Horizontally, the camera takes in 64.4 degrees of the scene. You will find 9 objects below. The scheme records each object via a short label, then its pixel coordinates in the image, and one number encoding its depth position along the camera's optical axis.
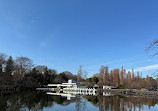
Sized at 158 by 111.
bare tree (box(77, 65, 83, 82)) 53.49
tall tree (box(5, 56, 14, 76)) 38.32
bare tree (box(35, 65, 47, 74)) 60.71
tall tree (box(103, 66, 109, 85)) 46.72
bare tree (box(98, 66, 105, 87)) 47.49
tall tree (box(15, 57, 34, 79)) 39.72
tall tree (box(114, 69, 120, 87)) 47.26
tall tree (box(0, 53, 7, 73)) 34.38
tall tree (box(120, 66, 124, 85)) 47.42
